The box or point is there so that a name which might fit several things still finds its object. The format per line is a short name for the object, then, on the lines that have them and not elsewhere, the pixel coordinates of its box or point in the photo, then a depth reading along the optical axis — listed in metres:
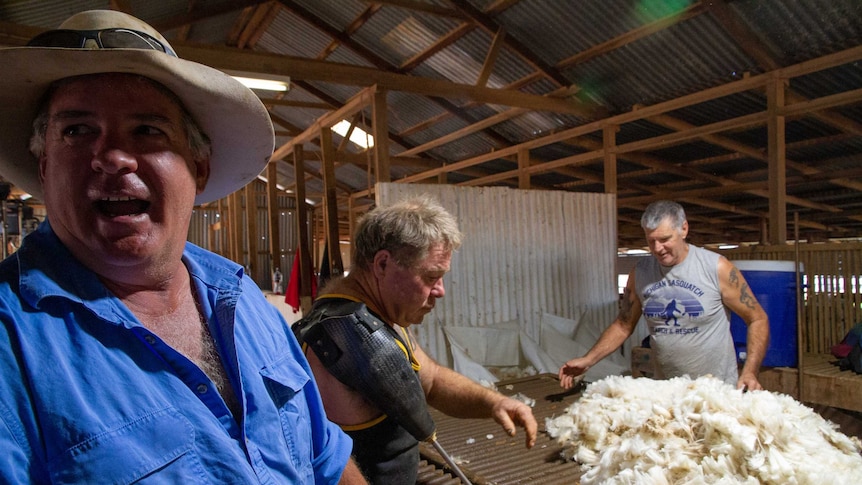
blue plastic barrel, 4.52
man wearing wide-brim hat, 0.94
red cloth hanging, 8.91
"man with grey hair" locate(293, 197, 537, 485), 1.89
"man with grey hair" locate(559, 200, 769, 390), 3.75
